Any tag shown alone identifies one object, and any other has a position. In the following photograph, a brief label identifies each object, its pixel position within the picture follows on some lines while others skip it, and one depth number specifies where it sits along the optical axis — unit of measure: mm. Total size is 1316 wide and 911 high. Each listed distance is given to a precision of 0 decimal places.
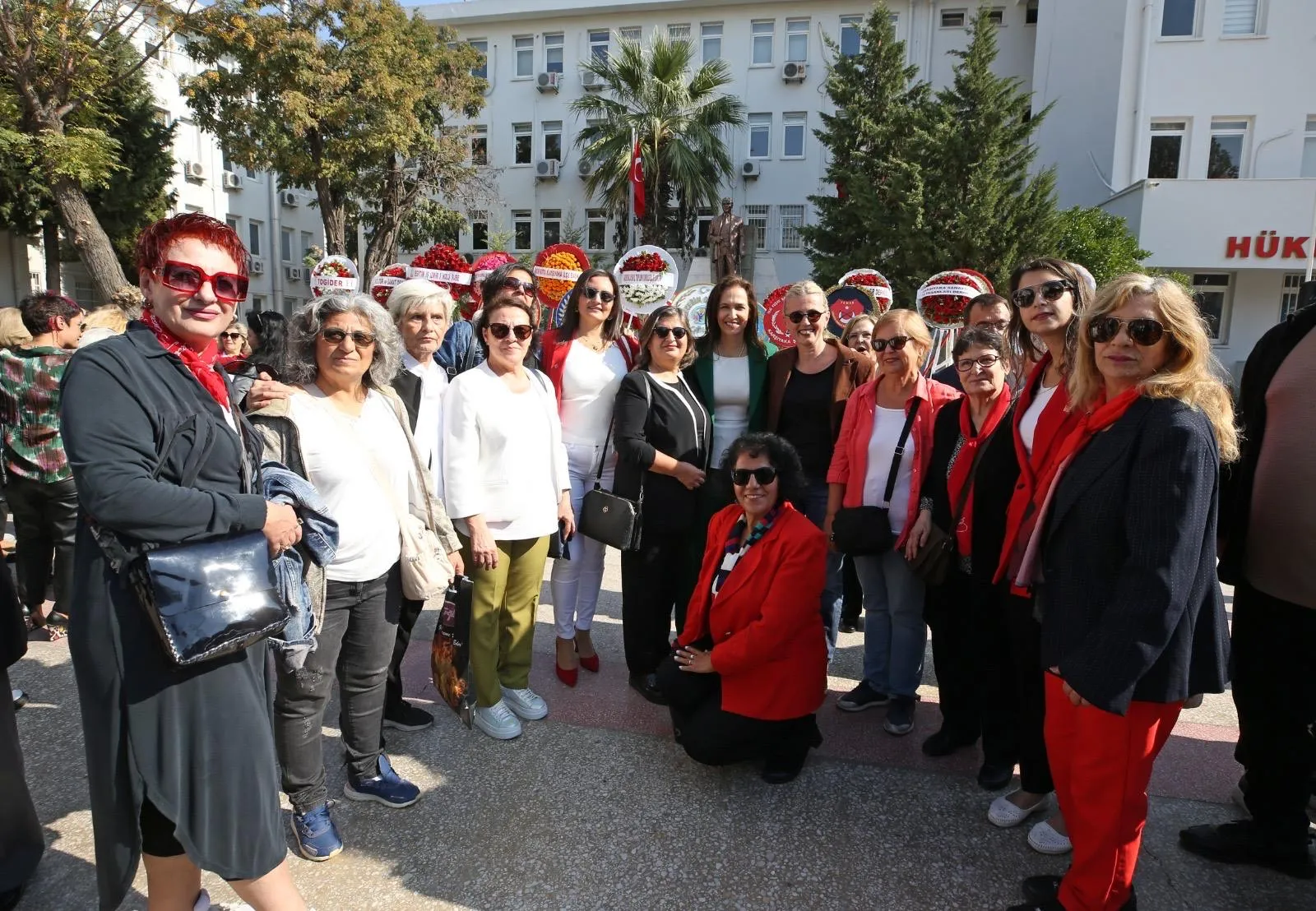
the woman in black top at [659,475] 3598
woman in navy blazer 1862
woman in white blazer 3158
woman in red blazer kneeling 2926
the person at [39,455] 4195
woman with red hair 1607
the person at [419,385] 3326
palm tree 23172
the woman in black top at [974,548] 2889
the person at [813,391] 3770
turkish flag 16859
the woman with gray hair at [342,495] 2395
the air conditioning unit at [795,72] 25750
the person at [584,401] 3805
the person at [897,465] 3377
